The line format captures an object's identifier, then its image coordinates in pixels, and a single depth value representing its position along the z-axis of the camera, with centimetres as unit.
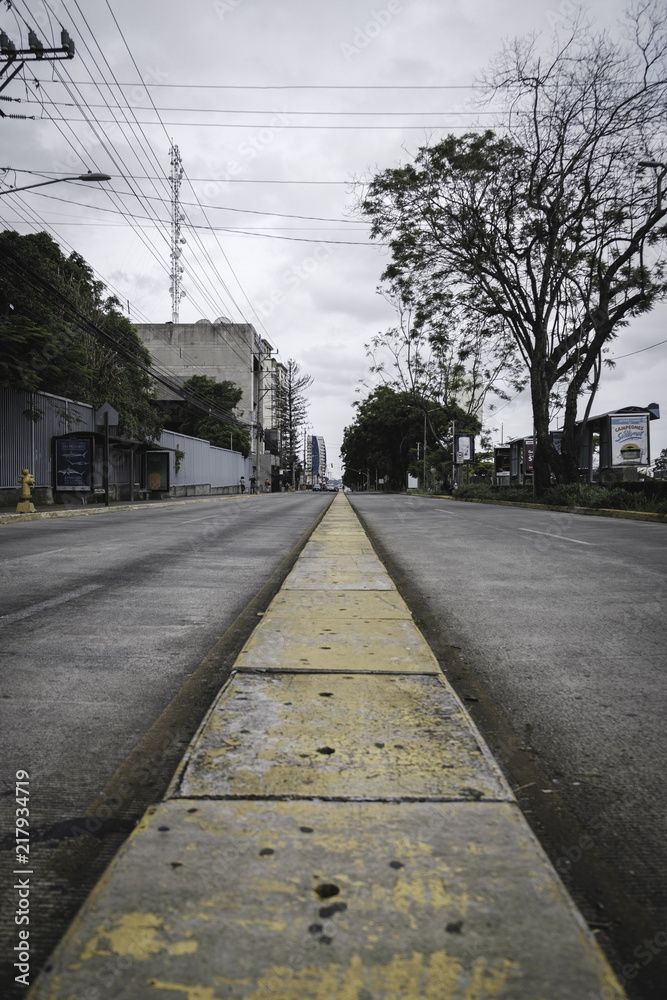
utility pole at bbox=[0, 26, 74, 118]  1532
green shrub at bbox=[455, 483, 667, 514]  1781
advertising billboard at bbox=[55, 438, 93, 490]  2284
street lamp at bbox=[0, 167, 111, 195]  1499
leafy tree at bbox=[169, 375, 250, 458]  6325
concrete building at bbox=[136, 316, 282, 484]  7762
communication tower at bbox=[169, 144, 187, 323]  5828
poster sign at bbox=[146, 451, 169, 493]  3328
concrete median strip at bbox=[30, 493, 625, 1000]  117
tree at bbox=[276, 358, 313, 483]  11100
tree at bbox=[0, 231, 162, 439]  1908
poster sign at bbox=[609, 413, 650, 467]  2700
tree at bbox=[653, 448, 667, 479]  11369
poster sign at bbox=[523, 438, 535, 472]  3725
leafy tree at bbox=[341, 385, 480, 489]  5690
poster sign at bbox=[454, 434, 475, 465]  4447
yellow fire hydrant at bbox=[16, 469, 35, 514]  1711
